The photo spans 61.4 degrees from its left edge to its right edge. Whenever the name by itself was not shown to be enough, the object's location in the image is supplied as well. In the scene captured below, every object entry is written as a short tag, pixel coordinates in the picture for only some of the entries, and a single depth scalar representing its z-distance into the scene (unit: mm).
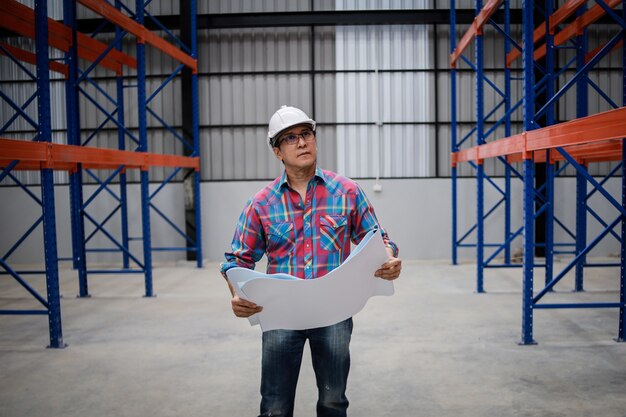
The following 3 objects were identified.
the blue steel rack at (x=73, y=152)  6262
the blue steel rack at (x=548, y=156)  6117
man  2734
